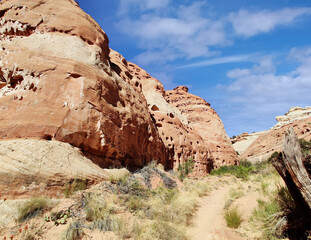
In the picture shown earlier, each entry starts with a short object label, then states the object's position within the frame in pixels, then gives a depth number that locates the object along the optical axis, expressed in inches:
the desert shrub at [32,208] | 188.6
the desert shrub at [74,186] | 238.4
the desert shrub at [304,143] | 837.4
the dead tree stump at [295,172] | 159.3
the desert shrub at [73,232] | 170.9
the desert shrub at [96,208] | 207.6
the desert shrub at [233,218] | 234.4
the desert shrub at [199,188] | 421.0
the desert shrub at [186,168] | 639.8
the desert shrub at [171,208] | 236.9
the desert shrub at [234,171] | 636.0
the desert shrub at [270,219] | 182.5
